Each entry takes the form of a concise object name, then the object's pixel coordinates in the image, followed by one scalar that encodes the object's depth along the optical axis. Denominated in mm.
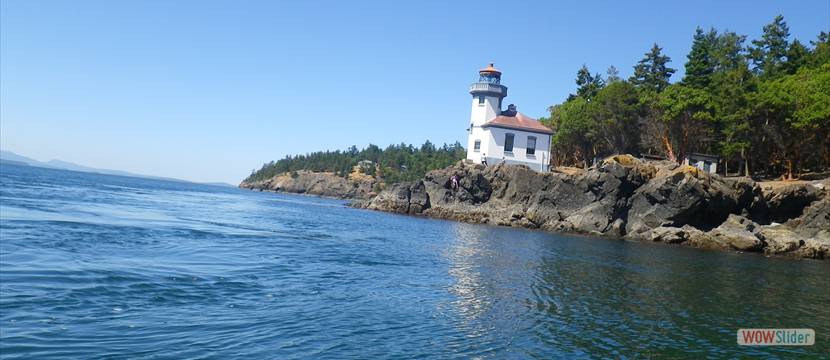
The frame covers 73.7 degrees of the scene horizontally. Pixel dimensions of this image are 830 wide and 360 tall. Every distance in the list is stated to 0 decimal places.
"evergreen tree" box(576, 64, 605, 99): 83450
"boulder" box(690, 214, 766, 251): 41406
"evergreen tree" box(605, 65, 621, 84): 86750
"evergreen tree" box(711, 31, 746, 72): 71688
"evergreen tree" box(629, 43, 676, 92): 75438
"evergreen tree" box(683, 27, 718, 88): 62103
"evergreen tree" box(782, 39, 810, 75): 67912
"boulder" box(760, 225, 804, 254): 40438
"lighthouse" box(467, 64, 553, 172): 63469
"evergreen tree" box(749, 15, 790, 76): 73438
